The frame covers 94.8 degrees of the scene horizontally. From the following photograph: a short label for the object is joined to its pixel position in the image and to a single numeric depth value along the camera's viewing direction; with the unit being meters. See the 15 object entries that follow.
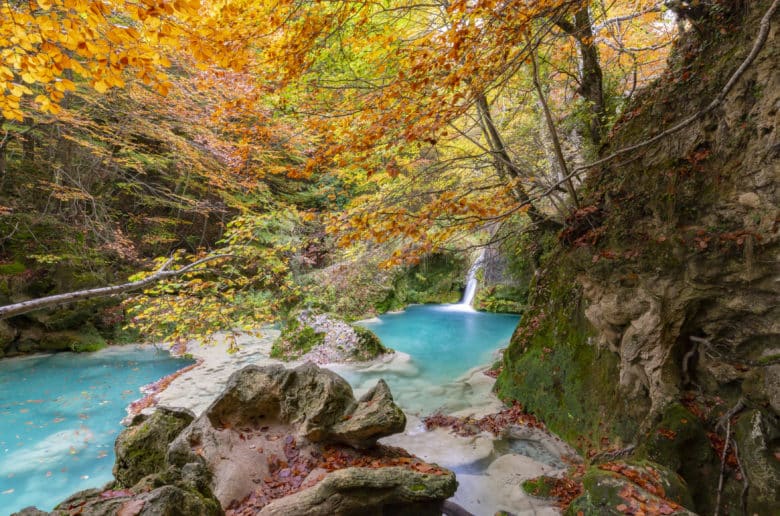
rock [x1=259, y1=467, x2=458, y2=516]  3.02
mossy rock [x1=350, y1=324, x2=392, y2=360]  9.59
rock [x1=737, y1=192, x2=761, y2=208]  3.06
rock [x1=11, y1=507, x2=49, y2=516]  2.00
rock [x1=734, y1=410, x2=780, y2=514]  2.69
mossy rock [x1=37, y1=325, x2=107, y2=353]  9.90
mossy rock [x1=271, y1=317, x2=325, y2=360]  10.09
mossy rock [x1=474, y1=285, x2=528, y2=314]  15.12
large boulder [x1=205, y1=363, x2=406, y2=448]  4.18
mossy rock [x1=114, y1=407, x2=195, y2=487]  4.05
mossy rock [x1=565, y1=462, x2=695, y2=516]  2.54
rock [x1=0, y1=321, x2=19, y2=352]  9.11
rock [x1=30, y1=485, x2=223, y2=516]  2.13
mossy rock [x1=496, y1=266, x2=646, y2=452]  4.39
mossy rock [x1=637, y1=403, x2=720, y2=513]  3.15
